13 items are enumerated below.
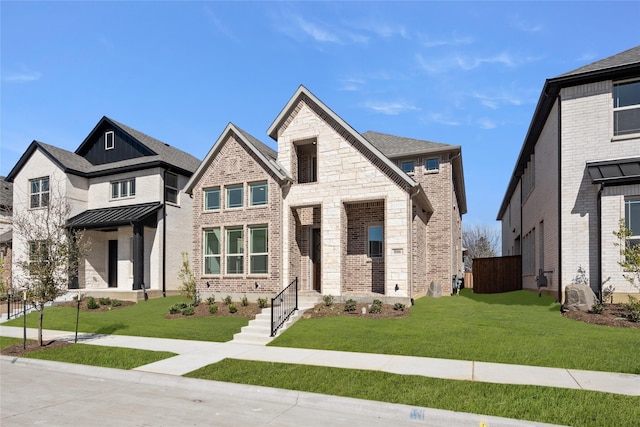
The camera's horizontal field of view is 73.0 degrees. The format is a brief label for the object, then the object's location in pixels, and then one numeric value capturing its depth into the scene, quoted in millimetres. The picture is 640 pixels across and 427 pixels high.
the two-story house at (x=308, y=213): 16219
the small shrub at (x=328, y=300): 15391
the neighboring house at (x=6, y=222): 27594
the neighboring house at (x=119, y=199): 23172
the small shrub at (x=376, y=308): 14203
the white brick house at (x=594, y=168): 13188
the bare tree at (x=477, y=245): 62344
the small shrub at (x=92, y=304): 19594
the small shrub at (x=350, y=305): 14711
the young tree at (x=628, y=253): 11625
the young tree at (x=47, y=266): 12109
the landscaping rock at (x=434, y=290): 19109
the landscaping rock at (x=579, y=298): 12633
